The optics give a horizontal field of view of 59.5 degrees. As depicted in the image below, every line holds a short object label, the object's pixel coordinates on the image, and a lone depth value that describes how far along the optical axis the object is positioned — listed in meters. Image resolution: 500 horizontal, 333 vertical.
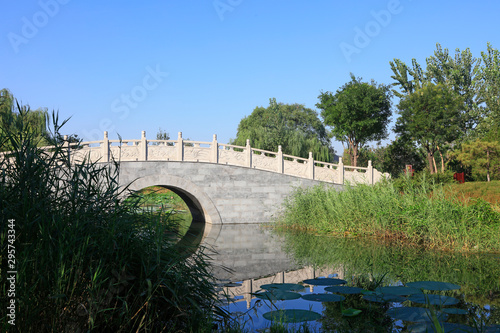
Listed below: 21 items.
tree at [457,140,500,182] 18.67
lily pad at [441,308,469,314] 4.02
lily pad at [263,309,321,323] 3.83
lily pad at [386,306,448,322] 3.89
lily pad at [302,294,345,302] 4.56
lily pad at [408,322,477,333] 3.52
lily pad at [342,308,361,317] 4.02
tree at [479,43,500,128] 25.01
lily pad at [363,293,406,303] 4.58
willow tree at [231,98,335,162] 25.11
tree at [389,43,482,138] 28.27
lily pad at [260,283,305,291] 5.04
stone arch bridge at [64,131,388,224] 15.97
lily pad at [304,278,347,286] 5.32
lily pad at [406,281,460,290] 4.99
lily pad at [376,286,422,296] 4.67
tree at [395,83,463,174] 22.19
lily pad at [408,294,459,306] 4.34
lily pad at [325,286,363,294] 4.88
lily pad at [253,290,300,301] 4.58
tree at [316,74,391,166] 25.88
